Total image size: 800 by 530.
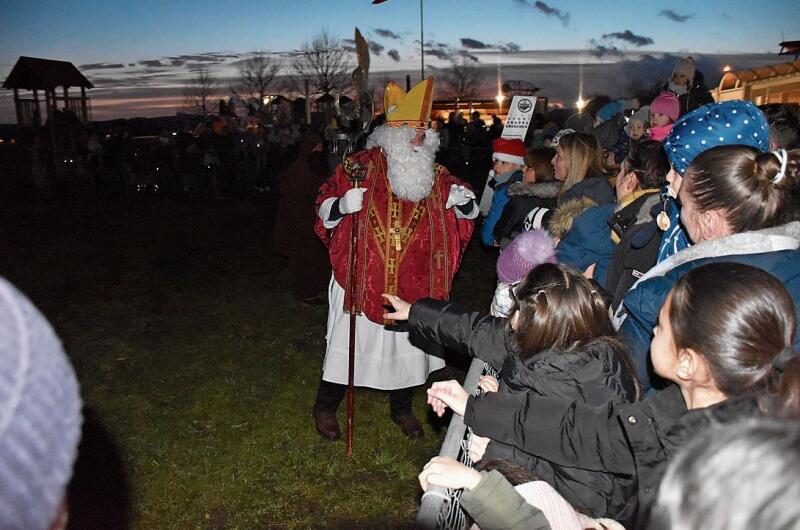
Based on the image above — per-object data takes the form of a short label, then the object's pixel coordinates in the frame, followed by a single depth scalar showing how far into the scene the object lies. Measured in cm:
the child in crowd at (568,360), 216
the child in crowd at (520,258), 345
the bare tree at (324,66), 4338
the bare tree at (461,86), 5244
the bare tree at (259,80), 4812
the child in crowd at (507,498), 159
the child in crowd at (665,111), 488
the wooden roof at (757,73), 1748
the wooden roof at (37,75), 2288
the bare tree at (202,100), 5223
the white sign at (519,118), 658
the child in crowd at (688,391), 154
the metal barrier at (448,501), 179
